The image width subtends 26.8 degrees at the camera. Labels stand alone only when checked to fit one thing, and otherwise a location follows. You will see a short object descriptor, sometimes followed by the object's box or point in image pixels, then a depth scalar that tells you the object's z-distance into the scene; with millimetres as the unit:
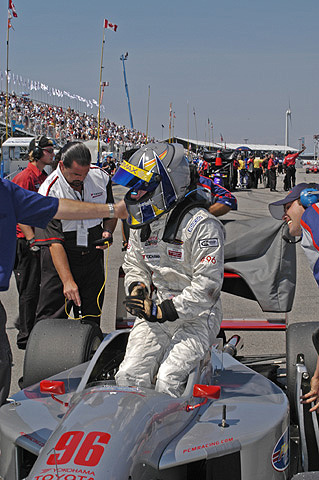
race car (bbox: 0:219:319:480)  2727
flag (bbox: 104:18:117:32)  28381
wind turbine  117500
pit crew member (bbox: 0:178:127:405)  3648
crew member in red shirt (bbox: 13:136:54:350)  6355
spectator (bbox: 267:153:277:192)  31062
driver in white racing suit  3691
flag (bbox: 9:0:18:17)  27484
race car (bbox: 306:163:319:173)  60406
